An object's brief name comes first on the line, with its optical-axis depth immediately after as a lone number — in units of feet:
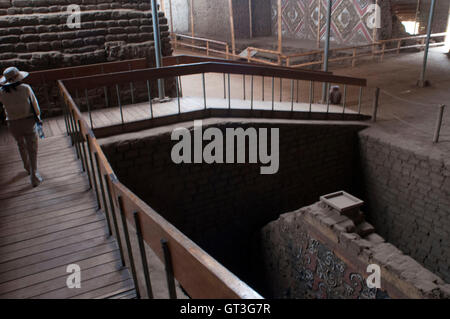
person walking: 14.14
